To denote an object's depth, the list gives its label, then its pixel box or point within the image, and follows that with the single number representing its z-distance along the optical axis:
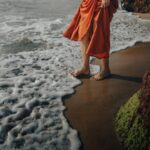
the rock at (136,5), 10.81
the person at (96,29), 4.83
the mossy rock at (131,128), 3.18
